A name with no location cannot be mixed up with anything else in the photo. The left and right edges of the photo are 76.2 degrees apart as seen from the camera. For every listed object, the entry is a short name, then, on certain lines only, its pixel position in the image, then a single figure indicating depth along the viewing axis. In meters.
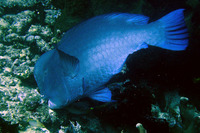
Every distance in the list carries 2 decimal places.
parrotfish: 1.69
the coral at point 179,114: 2.20
